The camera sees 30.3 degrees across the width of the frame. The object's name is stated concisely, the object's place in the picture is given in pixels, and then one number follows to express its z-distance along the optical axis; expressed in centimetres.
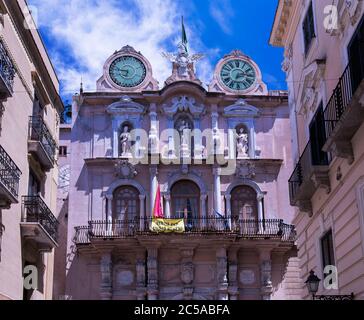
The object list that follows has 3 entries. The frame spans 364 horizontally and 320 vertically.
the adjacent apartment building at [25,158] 1681
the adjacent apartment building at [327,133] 1284
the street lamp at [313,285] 1420
